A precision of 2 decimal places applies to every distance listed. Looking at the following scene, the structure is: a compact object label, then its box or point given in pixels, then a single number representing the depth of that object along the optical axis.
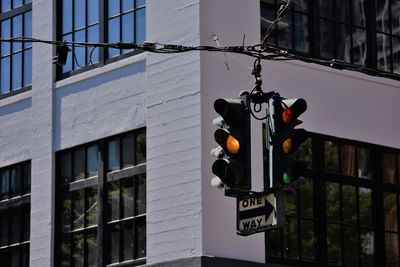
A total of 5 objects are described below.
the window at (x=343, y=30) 21.98
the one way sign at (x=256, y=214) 13.78
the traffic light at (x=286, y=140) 13.41
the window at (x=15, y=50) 24.39
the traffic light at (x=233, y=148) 13.55
